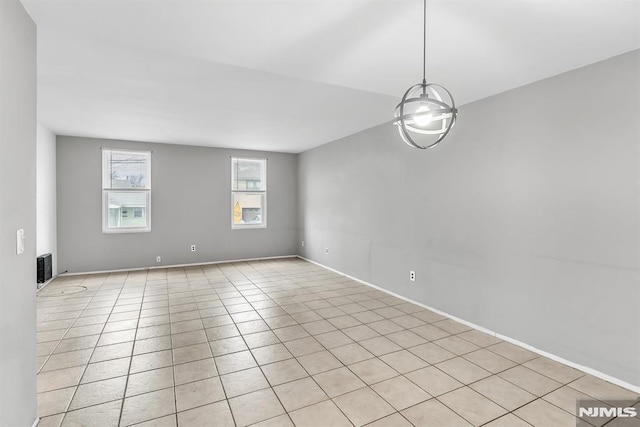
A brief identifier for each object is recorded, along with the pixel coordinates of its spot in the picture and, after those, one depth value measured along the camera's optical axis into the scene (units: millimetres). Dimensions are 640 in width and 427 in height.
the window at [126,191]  5824
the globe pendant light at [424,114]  1733
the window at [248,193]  6887
